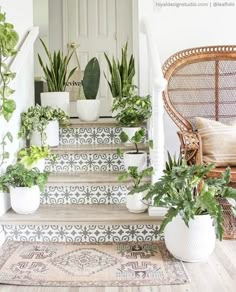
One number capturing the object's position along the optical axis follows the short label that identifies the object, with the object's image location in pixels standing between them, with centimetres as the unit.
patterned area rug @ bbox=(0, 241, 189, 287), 220
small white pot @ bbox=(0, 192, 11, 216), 284
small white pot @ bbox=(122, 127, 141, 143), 339
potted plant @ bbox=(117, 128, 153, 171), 312
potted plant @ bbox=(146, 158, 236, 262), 230
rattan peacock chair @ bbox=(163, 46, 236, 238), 349
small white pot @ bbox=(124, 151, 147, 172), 312
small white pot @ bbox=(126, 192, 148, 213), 279
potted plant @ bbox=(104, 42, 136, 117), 371
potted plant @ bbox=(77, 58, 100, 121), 379
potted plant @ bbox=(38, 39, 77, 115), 375
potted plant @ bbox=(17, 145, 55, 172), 290
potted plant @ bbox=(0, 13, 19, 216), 252
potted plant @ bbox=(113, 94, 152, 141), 337
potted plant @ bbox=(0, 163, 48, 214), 278
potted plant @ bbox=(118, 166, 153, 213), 277
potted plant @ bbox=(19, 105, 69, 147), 335
